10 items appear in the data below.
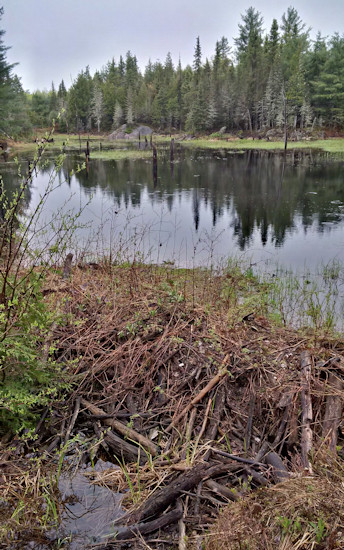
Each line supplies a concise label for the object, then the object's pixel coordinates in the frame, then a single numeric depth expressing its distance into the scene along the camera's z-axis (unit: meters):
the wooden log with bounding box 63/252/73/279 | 5.80
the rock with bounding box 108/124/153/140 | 79.00
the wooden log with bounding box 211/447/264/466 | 2.71
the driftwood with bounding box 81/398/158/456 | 3.02
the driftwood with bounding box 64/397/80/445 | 3.13
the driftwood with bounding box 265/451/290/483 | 2.57
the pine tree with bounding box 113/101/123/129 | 83.12
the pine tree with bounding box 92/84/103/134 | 84.06
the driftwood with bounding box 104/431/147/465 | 3.03
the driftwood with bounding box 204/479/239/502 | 2.51
